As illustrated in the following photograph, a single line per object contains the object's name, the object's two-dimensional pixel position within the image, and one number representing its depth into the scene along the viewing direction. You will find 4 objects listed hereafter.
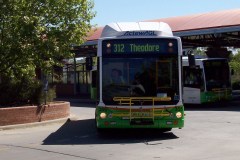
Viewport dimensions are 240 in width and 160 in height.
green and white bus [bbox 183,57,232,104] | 24.89
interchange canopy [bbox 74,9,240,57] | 26.67
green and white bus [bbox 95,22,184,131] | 12.50
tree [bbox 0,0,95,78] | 17.14
